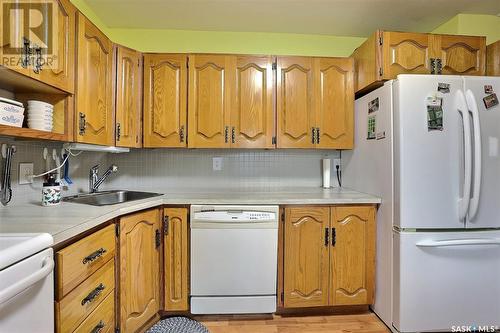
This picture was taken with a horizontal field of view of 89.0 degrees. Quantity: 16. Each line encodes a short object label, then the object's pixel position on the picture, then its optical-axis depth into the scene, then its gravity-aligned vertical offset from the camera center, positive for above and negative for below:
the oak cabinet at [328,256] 1.84 -0.64
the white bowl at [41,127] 1.30 +0.21
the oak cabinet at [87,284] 1.00 -0.53
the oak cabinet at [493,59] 1.81 +0.78
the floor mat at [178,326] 1.64 -1.05
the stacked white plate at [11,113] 1.10 +0.25
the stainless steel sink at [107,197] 1.82 -0.22
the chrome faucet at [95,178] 2.05 -0.08
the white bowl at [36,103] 1.31 +0.34
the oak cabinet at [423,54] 1.81 +0.82
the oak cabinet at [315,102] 2.11 +0.54
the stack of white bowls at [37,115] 1.31 +0.27
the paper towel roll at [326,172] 2.34 -0.04
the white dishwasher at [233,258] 1.78 -0.64
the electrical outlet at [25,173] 1.48 -0.03
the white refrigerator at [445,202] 1.56 -0.21
